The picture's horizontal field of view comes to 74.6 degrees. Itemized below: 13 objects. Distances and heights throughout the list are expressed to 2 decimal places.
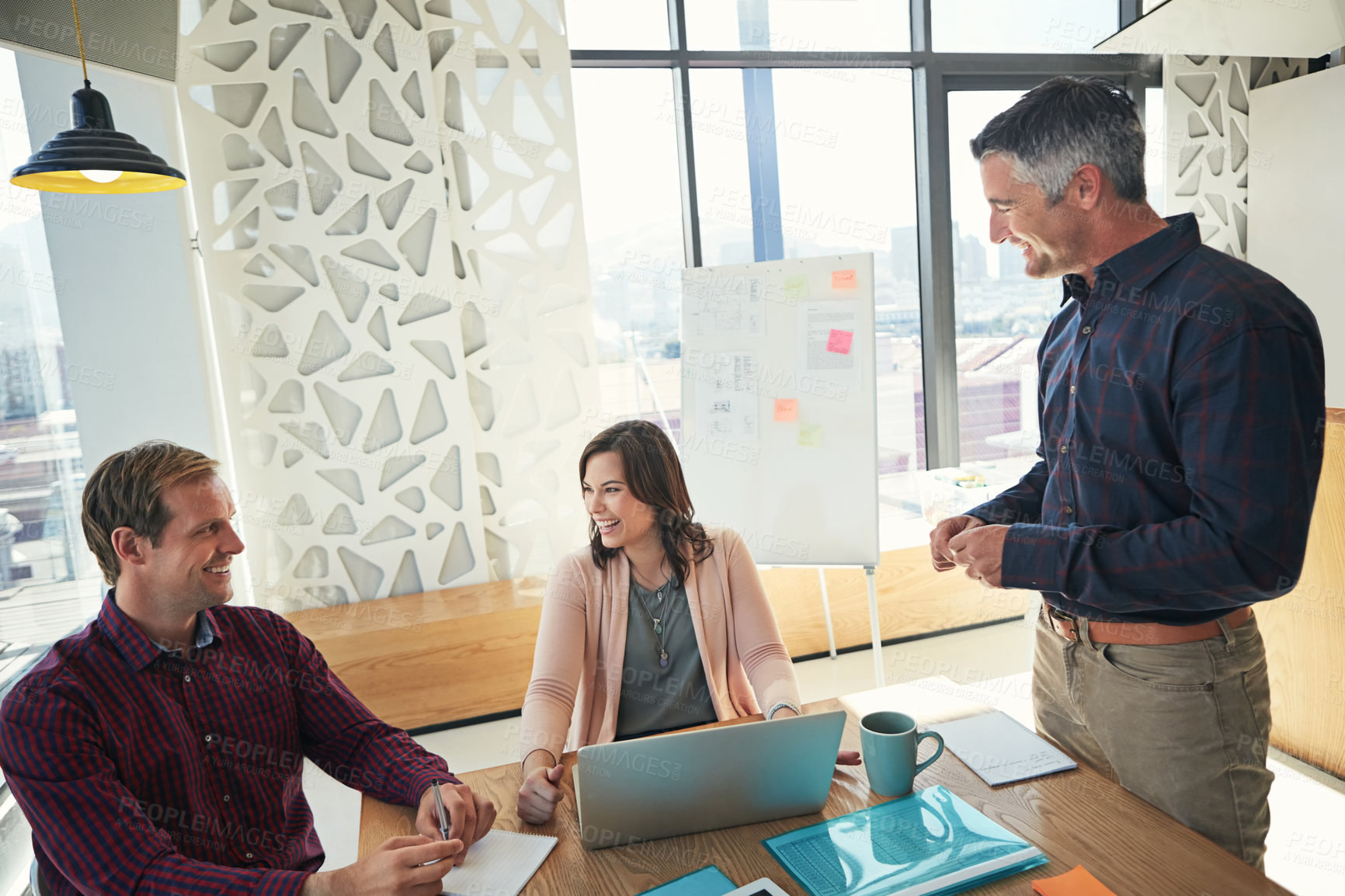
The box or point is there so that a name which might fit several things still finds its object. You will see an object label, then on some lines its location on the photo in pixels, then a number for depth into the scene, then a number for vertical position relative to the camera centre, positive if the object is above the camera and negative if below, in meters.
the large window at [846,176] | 4.09 +0.74
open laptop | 1.12 -0.57
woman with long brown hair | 1.84 -0.60
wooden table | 1.05 -0.67
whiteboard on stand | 3.11 -0.27
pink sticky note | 3.11 -0.05
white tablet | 1.05 -0.66
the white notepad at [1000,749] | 1.31 -0.67
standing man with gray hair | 1.20 -0.25
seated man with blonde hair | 1.15 -0.54
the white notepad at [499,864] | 1.12 -0.67
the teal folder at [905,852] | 1.05 -0.66
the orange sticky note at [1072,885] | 1.02 -0.66
